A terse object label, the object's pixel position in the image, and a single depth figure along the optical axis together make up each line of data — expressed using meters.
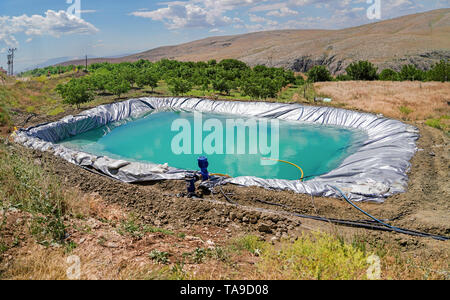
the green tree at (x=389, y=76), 24.97
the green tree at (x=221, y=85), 20.58
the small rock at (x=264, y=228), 4.84
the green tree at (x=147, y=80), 22.33
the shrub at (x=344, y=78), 29.98
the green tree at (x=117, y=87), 18.83
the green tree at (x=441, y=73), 19.70
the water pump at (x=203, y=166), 6.47
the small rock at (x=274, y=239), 4.40
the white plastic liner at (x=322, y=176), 6.43
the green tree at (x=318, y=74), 29.57
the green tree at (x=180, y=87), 19.39
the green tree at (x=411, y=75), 24.08
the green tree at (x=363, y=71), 27.81
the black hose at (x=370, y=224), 4.67
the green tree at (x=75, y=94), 15.34
